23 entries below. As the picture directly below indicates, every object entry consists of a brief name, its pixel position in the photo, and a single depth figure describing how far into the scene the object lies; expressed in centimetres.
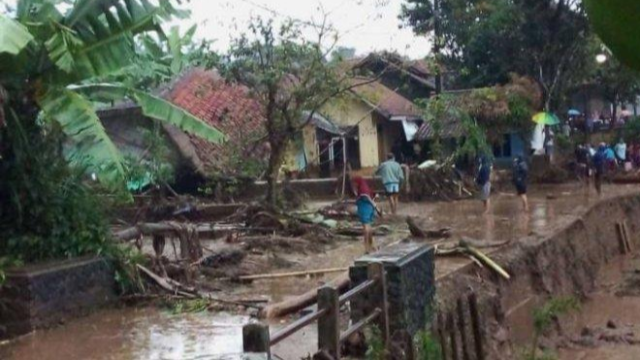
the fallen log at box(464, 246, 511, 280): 1336
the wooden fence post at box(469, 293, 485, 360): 1032
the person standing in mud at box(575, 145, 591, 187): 2855
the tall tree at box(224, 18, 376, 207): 1877
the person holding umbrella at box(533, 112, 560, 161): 2842
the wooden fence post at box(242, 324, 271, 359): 525
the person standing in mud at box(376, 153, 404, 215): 2122
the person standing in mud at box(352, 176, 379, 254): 1496
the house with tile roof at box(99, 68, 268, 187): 2142
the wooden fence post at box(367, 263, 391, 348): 828
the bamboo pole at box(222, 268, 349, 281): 1258
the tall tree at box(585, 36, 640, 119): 3238
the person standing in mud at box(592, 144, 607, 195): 2510
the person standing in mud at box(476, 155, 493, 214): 2107
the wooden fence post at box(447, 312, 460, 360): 959
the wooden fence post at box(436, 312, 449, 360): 912
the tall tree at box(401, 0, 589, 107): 2984
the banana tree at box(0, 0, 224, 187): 955
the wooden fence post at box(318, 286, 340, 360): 691
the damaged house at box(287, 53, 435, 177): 3053
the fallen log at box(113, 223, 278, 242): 1213
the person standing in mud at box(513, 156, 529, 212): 2222
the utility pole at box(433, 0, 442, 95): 3056
